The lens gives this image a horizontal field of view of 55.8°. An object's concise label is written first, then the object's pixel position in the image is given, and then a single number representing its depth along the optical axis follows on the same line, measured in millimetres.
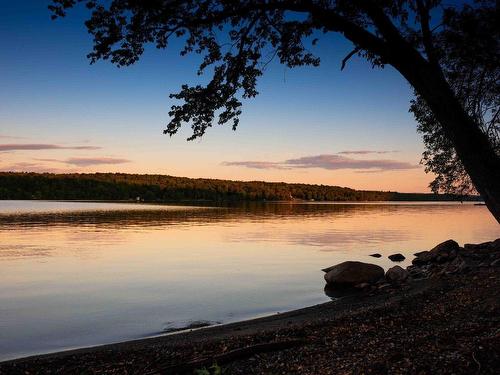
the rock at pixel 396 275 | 26744
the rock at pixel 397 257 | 41406
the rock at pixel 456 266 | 26003
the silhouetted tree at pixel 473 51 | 11977
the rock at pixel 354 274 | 27844
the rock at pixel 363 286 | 26719
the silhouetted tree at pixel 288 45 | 8578
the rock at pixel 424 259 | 35594
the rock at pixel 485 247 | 35781
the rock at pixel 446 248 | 35500
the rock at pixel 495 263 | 24759
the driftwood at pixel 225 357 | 10945
